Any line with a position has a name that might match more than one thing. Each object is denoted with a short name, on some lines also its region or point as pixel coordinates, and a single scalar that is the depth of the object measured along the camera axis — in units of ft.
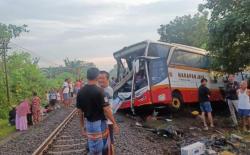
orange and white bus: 24.67
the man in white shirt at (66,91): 37.96
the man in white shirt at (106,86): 11.06
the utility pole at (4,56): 38.01
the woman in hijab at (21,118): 25.33
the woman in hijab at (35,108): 28.08
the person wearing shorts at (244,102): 20.28
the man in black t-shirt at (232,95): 22.25
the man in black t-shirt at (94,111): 9.50
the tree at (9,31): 46.10
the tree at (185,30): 63.79
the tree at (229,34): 24.51
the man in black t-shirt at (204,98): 21.60
